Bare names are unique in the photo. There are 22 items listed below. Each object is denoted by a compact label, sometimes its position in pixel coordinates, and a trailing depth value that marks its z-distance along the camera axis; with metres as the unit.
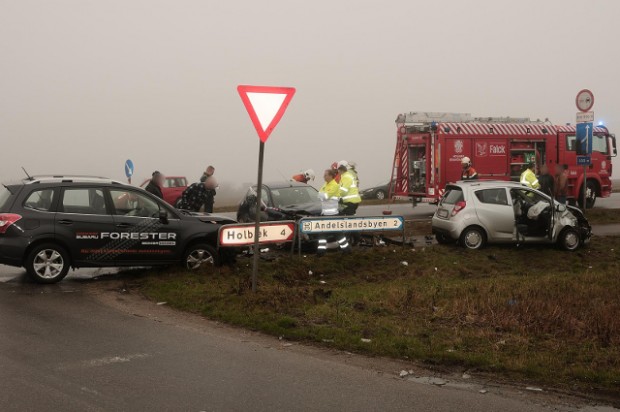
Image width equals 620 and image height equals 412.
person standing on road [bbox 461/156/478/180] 18.65
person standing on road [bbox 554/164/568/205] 19.25
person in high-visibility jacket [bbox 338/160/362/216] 14.86
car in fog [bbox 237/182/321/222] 14.83
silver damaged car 14.58
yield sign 9.09
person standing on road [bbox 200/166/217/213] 16.99
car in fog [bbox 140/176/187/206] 29.23
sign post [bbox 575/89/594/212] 17.39
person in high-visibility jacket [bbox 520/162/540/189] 18.12
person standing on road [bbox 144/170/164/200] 15.74
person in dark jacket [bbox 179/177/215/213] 15.55
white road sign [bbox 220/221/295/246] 10.97
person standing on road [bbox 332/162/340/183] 16.15
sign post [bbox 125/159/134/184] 31.66
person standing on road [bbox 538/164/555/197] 18.31
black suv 10.70
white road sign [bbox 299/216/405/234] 12.42
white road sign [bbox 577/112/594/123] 17.34
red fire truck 22.27
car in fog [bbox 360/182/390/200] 36.09
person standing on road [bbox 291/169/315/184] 17.66
